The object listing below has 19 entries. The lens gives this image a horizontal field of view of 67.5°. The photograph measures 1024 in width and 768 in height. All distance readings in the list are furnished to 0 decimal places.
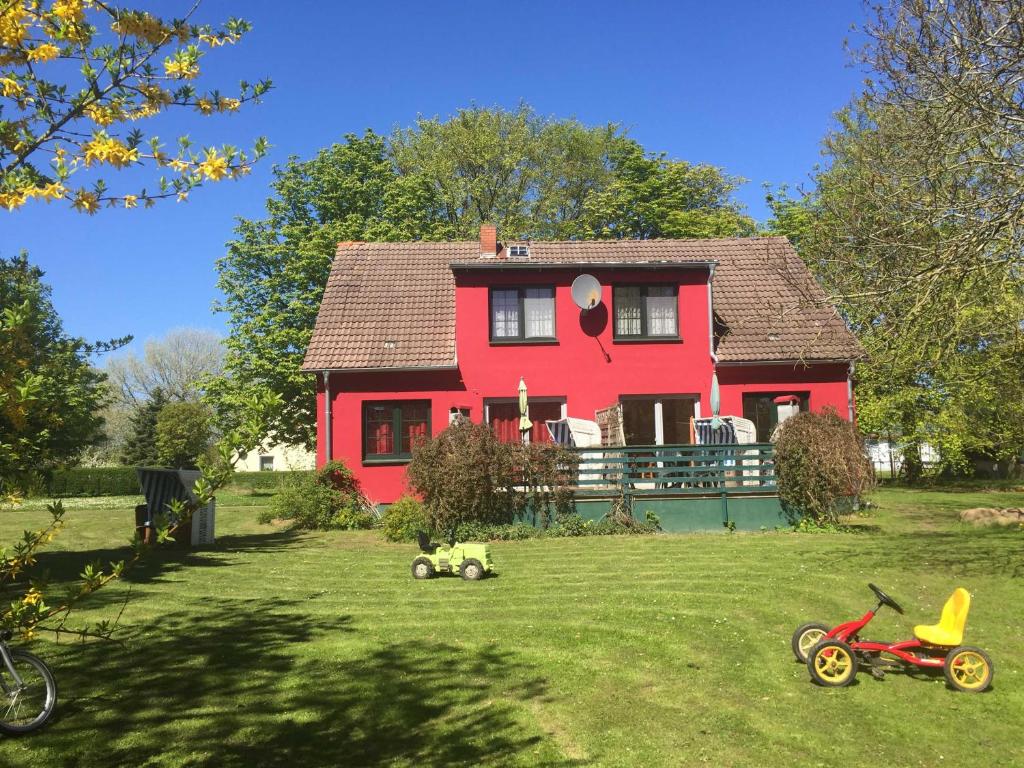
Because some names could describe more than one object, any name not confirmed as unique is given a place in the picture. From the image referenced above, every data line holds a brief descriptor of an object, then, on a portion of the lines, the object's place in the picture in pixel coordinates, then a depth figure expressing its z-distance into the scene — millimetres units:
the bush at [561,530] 15398
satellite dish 20250
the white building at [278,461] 62947
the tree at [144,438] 45375
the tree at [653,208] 38906
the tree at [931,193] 10281
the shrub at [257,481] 40562
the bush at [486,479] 15250
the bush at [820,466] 15094
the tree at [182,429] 40000
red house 20062
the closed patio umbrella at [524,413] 18312
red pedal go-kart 6699
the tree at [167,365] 64375
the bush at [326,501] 18594
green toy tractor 11297
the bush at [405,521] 15992
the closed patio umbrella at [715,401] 19391
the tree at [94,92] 4074
